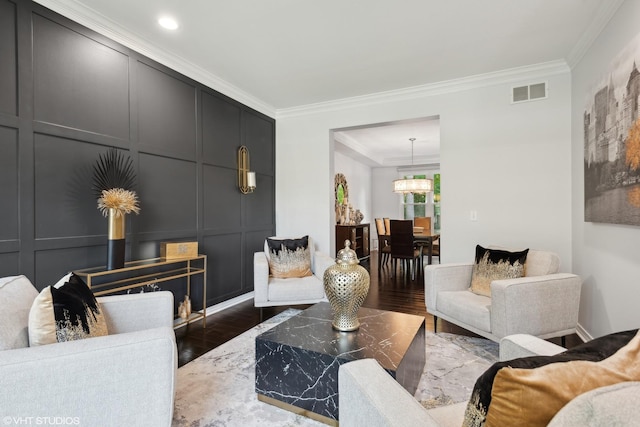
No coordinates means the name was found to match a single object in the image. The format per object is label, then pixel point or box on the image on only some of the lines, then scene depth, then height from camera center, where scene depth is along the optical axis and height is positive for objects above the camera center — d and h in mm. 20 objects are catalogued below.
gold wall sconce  3867 +469
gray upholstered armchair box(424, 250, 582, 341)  2113 -698
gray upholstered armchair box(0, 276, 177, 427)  1028 -576
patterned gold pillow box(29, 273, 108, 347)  1229 -433
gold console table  2303 -536
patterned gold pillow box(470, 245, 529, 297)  2521 -475
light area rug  1651 -1086
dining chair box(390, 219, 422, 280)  5246 -504
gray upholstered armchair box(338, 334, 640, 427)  483 -505
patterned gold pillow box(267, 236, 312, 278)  3309 -507
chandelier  6484 +547
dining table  5320 -515
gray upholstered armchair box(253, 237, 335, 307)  3037 -766
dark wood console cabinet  6242 -529
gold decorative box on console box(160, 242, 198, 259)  2785 -337
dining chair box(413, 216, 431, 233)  6645 -256
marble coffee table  1565 -762
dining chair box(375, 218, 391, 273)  5883 -612
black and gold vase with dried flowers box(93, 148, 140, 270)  2279 +143
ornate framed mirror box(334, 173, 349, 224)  6953 +301
